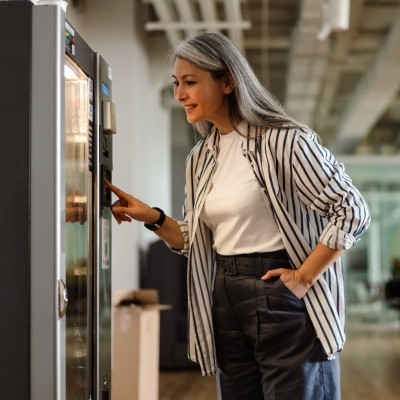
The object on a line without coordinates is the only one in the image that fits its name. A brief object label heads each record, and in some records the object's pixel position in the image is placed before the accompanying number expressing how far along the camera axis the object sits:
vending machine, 1.85
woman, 2.10
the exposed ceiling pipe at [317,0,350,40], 5.50
